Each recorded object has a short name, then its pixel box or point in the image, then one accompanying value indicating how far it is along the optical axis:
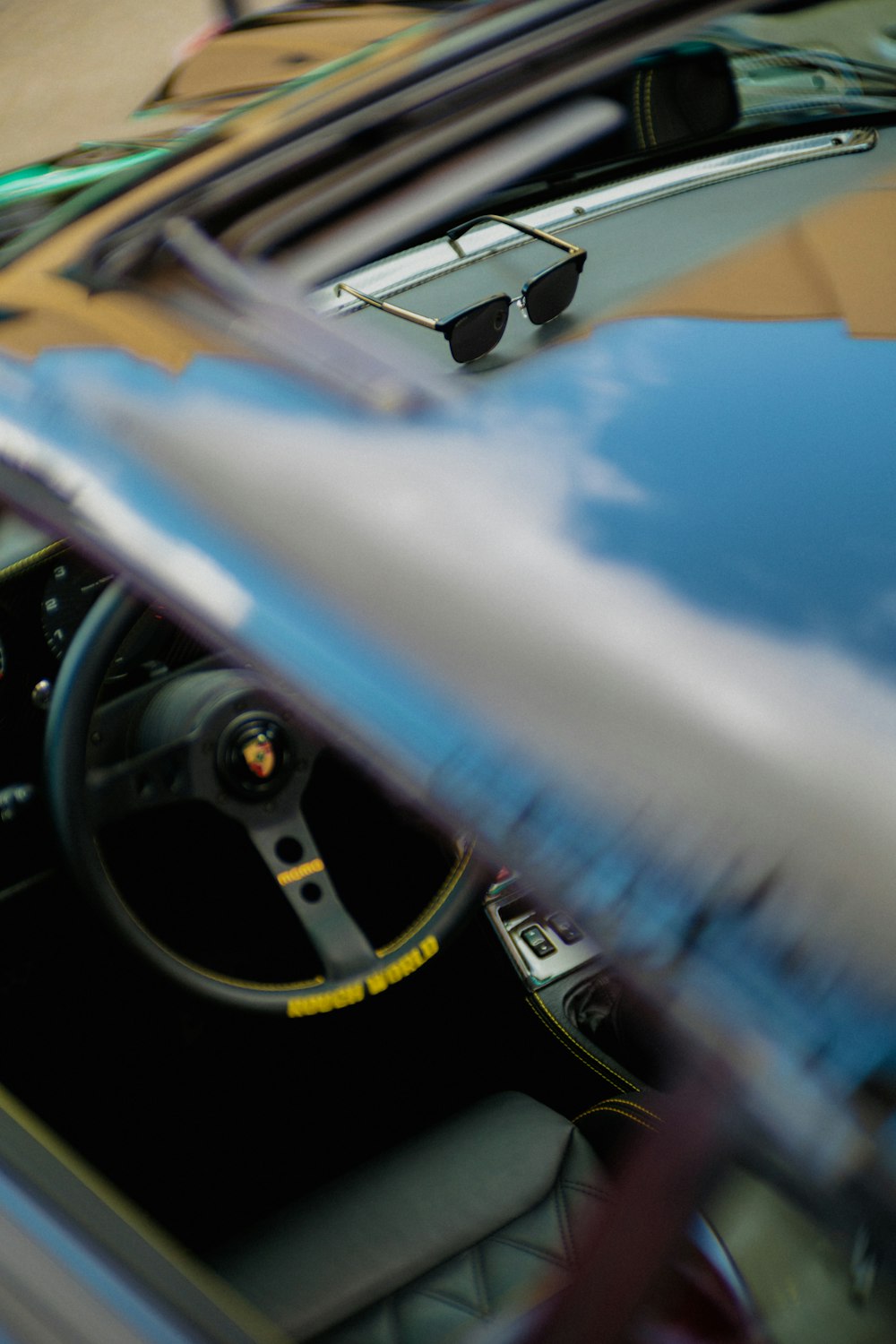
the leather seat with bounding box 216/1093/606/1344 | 1.40
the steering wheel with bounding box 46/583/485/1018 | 1.68
